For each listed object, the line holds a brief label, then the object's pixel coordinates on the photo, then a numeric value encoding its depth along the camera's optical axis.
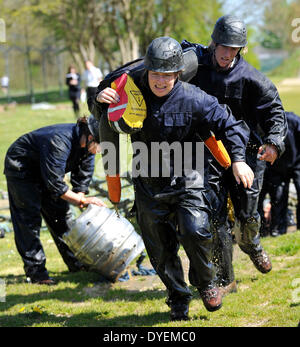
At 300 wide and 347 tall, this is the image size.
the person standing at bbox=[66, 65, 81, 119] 45.47
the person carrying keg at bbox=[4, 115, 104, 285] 11.91
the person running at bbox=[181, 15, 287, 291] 9.41
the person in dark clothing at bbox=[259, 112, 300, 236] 15.93
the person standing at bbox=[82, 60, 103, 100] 39.75
